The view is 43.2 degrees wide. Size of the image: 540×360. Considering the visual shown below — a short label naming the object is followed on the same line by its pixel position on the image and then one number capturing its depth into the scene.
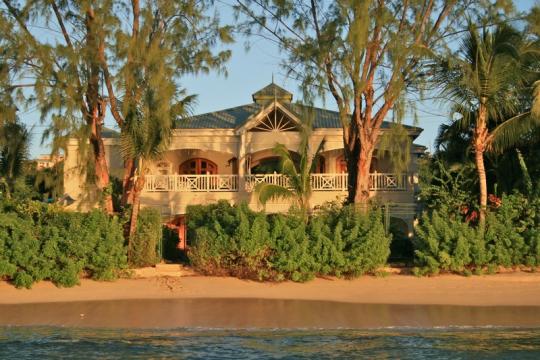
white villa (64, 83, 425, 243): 25.44
